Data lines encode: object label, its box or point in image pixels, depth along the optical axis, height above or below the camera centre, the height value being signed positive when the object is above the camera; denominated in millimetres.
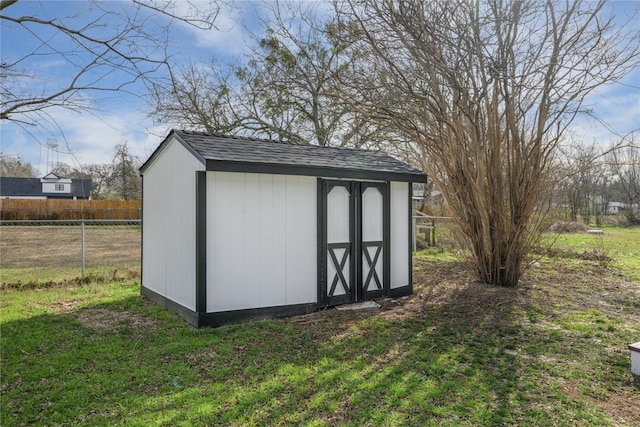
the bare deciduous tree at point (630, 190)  23609 +1390
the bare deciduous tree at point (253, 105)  12898 +3661
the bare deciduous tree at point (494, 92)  5844 +1943
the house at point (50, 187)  32688 +1946
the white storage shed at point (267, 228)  4840 -246
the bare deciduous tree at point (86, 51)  3680 +1584
